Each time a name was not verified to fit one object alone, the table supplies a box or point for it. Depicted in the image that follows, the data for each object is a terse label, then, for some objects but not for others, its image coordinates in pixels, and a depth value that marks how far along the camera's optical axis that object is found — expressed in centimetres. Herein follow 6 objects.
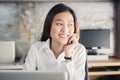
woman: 144
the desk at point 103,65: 323
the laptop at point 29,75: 86
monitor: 355
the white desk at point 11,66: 296
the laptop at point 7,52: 315
